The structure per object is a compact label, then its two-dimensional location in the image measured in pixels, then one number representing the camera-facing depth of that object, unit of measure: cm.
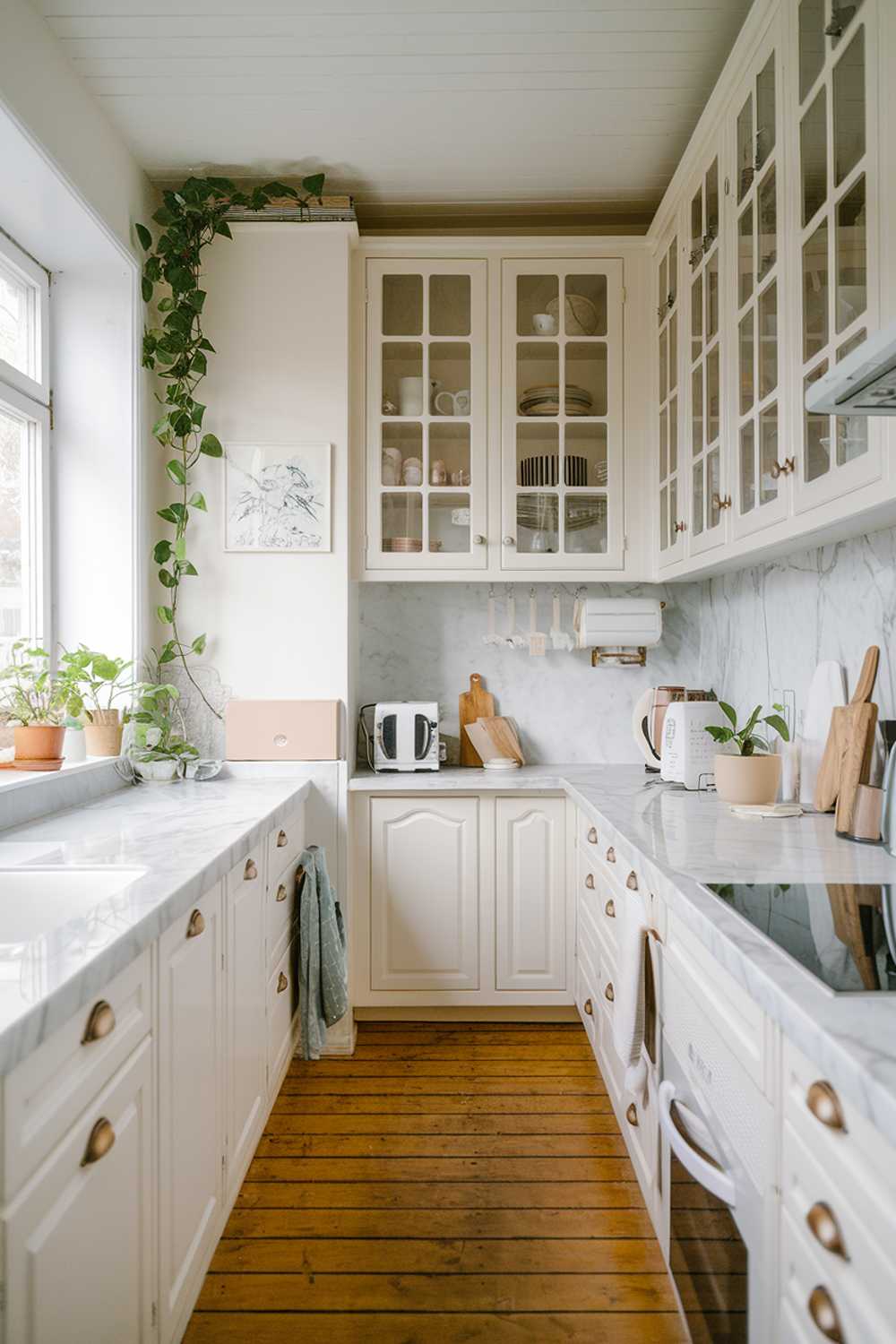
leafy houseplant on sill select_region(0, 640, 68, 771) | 201
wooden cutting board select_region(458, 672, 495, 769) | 307
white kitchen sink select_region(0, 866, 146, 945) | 136
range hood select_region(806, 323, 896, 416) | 96
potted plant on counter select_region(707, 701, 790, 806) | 195
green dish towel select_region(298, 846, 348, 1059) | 232
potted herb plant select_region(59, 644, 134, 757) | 226
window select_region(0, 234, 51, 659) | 230
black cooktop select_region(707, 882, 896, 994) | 94
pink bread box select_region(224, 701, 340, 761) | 261
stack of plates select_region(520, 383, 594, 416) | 279
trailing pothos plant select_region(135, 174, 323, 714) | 254
